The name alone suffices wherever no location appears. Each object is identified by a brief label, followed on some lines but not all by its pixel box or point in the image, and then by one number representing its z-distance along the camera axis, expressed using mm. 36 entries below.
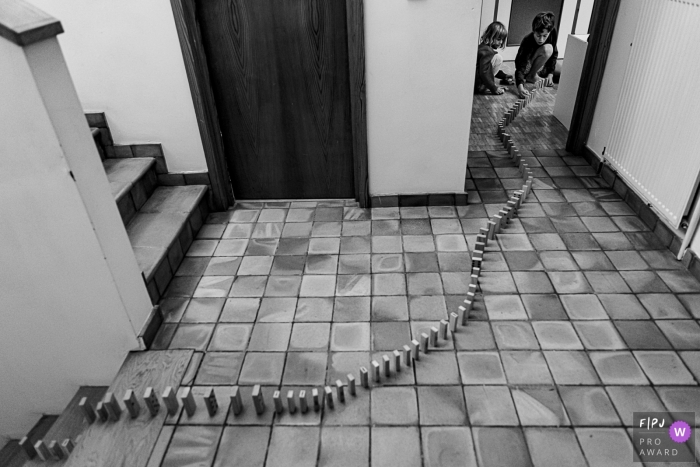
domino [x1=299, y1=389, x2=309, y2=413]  1867
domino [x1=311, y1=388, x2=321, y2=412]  1884
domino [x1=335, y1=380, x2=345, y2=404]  1913
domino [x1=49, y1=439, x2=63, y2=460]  1791
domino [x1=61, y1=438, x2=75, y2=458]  1819
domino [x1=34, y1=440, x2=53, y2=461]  1762
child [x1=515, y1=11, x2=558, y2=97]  5371
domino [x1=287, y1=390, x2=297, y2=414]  1872
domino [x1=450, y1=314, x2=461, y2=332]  2211
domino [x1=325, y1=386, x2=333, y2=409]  1903
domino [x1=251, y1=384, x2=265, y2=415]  1854
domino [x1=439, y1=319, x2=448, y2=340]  2193
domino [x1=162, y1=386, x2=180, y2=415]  1874
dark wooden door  2920
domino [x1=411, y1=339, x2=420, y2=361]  2082
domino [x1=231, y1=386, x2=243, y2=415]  1876
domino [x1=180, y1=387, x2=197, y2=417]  1880
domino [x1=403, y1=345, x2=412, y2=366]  2062
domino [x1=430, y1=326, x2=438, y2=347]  2167
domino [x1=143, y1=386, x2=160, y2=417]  1881
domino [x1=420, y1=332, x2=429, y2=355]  2127
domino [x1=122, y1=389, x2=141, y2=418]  1887
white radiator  2539
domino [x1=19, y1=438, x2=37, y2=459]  1787
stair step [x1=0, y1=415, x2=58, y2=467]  2172
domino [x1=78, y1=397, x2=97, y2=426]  1862
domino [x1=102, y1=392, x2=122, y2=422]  1896
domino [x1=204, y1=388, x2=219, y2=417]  1877
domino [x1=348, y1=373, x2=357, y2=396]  1930
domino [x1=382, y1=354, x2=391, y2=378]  2008
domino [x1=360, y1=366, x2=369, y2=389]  1966
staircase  2645
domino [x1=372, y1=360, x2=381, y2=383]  1965
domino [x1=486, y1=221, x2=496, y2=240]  2887
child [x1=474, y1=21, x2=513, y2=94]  5449
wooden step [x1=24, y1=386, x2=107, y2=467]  2008
